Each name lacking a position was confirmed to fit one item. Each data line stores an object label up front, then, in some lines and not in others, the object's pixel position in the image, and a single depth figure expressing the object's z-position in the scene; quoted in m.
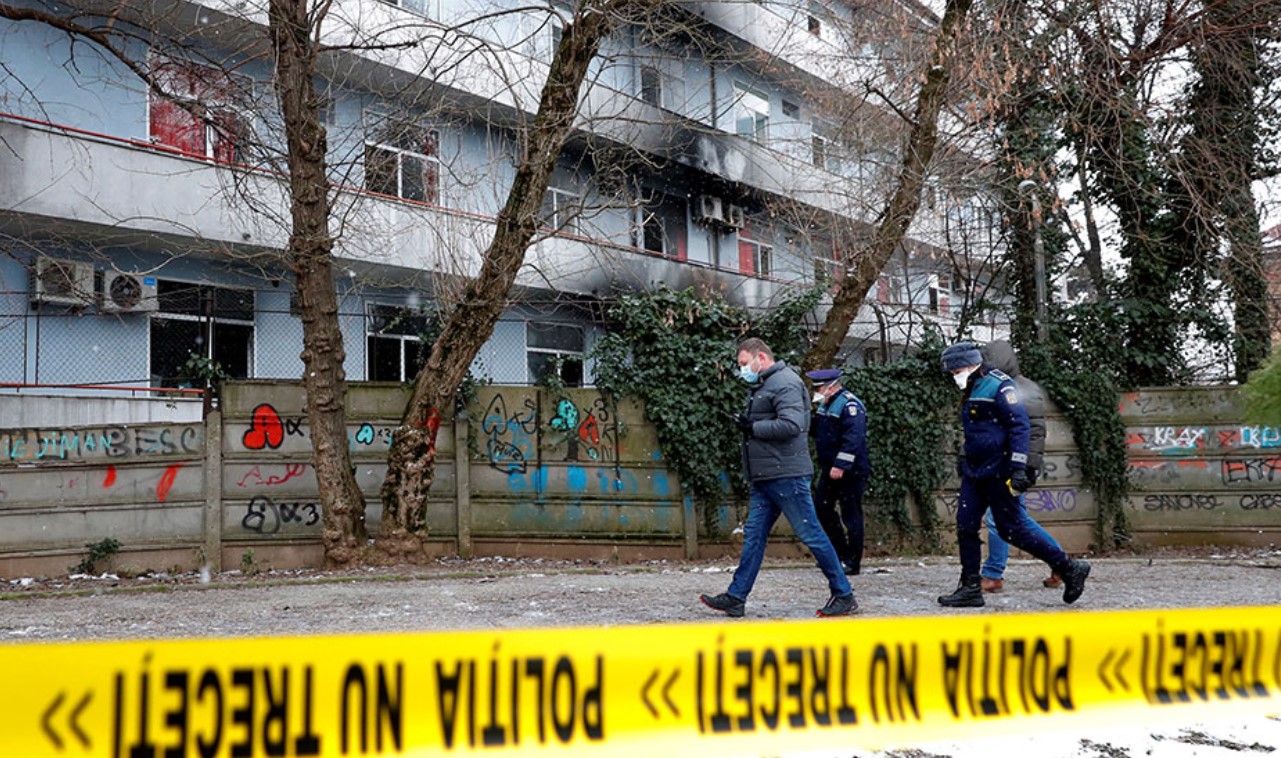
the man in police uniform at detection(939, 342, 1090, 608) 6.75
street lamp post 13.18
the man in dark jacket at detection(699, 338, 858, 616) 6.41
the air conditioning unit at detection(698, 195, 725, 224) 23.53
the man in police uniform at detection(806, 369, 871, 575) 8.70
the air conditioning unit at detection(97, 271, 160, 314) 13.88
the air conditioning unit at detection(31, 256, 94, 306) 12.62
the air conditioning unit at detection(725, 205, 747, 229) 24.47
